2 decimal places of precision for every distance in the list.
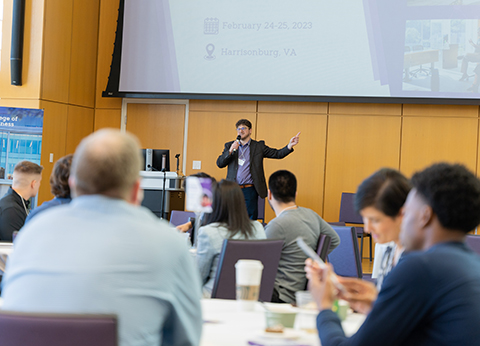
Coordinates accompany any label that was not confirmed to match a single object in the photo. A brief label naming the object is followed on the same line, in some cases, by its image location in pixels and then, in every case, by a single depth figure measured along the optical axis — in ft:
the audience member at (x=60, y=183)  19.34
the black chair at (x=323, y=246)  20.26
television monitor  45.65
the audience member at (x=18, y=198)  22.65
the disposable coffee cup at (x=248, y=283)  11.51
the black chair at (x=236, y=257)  15.61
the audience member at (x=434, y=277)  7.75
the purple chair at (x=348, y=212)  46.13
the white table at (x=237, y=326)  9.64
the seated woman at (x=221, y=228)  16.88
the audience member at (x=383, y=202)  11.47
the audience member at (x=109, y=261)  7.25
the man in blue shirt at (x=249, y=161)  43.48
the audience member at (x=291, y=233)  19.77
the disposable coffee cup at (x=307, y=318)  10.67
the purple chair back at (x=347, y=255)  23.57
